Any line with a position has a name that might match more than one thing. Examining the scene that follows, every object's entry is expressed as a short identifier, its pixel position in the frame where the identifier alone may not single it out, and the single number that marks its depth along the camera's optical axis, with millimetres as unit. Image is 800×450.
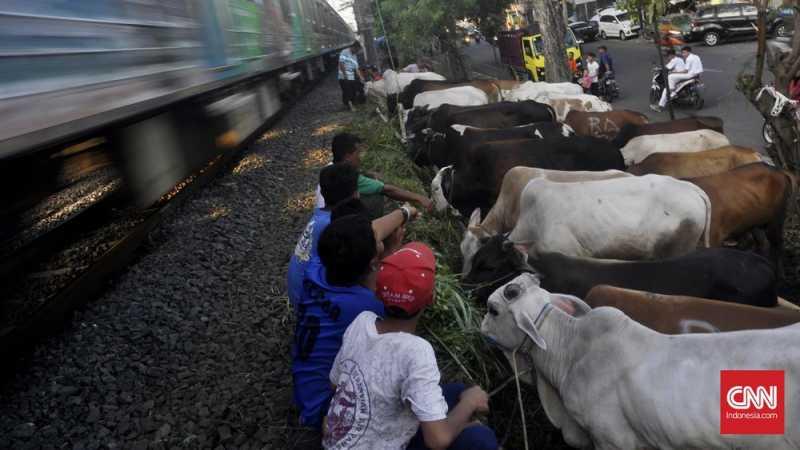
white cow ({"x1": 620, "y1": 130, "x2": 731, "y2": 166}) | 6574
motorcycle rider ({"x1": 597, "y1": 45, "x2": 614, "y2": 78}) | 15211
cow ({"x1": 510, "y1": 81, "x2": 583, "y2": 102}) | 11514
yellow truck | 18344
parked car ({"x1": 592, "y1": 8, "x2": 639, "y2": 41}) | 31750
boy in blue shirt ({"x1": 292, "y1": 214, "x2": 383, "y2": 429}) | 2457
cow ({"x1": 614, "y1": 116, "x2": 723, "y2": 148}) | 6957
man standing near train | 14609
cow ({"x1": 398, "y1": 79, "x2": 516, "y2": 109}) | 12961
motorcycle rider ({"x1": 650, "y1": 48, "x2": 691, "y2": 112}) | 12641
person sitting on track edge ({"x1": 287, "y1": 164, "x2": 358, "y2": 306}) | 3393
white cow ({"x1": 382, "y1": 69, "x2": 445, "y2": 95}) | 14539
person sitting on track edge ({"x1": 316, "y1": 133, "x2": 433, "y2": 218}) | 4348
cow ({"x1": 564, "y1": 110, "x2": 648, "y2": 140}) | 8391
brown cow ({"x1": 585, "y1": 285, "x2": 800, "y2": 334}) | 2928
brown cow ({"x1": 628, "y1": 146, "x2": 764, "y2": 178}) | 5828
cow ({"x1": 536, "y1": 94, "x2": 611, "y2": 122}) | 9750
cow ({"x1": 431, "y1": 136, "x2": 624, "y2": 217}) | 6469
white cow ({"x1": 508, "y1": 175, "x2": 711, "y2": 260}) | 4539
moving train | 3836
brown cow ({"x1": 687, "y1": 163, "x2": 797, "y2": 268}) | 4918
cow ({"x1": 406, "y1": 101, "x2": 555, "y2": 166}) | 9203
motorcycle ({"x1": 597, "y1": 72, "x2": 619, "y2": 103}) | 15328
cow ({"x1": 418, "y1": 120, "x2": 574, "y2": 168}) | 7570
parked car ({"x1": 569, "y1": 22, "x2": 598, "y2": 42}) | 33562
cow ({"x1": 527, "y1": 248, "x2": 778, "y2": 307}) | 3432
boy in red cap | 2012
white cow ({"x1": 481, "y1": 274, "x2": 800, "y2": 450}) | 2467
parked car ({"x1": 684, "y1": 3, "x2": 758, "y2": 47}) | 22203
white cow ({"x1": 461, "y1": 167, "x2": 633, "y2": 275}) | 5109
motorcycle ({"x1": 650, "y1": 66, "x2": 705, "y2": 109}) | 12656
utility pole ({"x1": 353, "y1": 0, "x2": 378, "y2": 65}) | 25203
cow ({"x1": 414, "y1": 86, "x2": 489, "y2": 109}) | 11703
